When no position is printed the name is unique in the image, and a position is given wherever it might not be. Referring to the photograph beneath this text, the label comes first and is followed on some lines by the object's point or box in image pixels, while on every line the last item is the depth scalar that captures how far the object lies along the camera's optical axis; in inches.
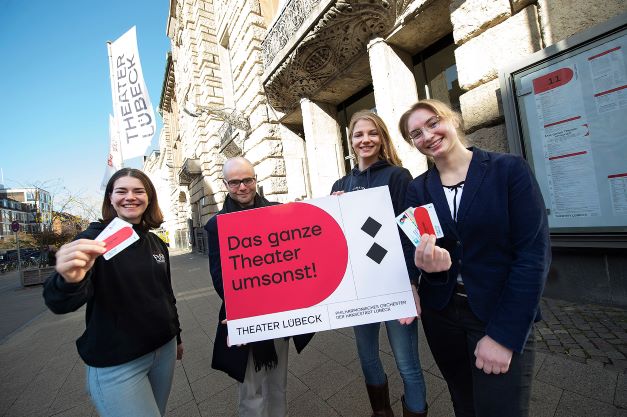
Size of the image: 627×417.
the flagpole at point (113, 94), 218.1
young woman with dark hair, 48.1
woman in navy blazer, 42.1
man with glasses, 66.3
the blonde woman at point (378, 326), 67.6
